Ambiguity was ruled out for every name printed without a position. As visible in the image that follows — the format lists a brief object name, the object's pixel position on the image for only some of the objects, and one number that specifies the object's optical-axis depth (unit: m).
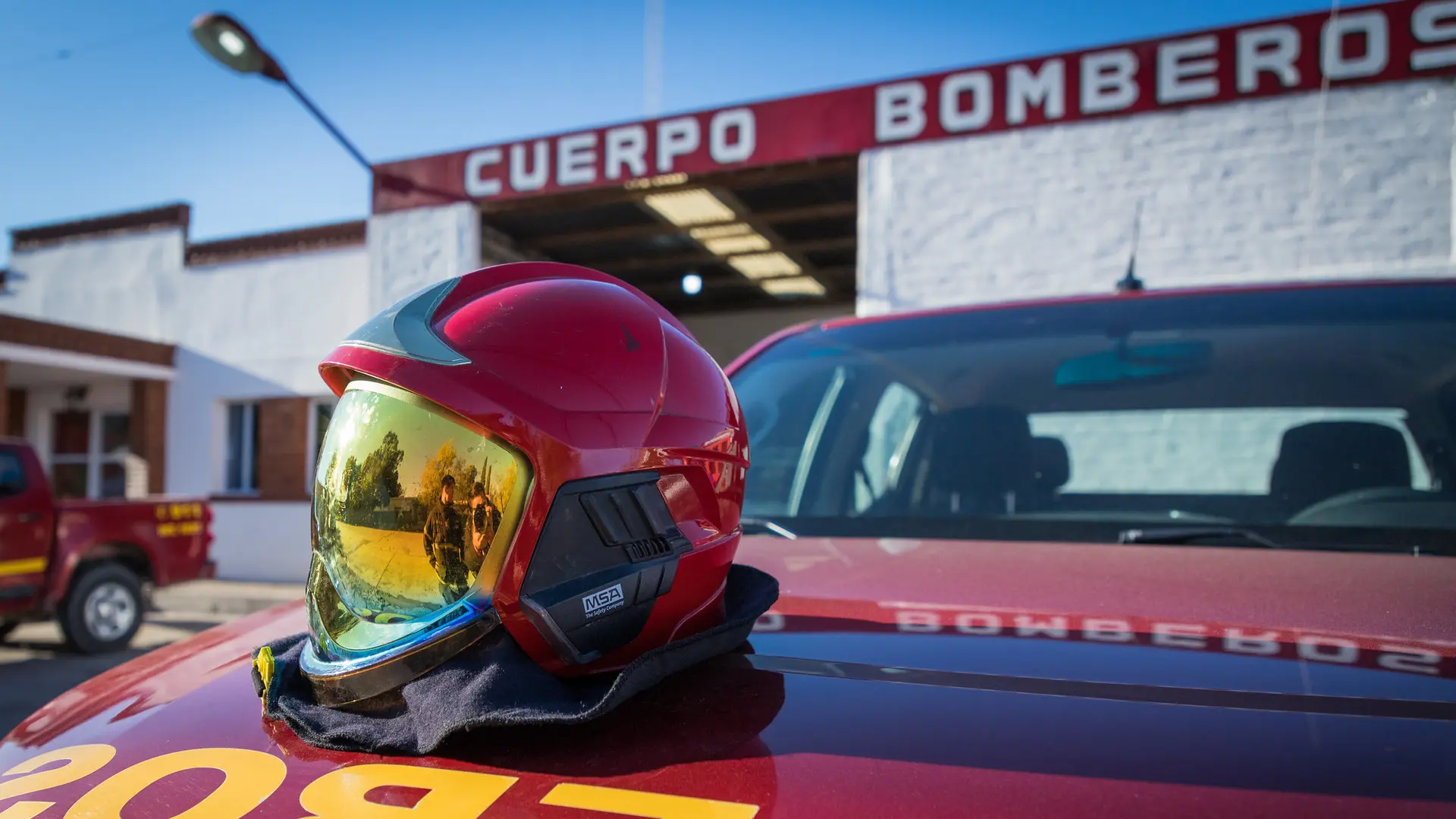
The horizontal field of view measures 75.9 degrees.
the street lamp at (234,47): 6.62
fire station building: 6.42
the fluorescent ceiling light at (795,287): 13.47
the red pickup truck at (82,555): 7.27
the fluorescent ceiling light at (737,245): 10.97
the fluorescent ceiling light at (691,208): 9.18
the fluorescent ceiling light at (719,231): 10.38
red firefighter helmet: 0.94
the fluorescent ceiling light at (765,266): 12.07
